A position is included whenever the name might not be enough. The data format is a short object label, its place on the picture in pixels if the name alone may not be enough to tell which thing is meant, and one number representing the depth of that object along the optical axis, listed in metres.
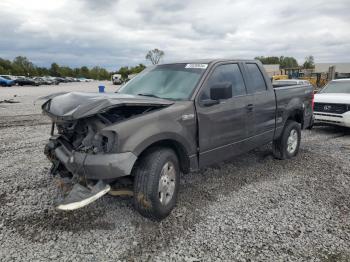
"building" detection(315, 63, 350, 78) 64.47
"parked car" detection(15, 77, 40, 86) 49.81
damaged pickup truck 3.26
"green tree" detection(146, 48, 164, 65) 107.69
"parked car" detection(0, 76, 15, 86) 44.50
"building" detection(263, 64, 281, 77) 38.35
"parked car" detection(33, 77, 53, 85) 58.67
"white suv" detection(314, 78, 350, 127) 8.72
